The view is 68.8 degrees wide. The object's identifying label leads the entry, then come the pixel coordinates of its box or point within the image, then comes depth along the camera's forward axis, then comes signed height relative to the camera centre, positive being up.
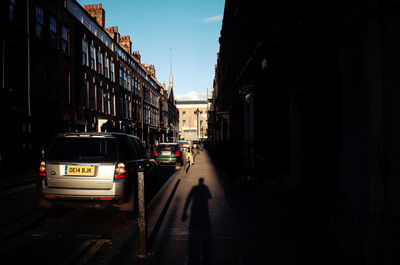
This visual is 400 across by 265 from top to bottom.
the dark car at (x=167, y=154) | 18.00 -1.07
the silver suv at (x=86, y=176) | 5.21 -0.69
